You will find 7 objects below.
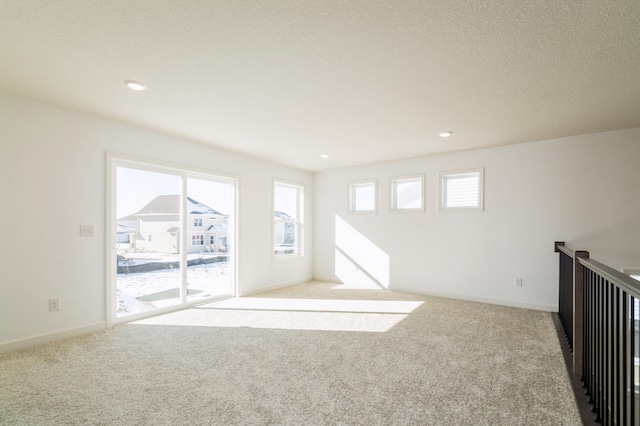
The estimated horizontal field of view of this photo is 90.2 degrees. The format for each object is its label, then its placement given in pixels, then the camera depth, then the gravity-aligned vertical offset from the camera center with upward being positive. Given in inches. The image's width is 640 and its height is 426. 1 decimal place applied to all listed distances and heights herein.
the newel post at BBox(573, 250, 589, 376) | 92.2 -30.1
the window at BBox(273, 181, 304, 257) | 243.2 -4.0
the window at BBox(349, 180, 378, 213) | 242.5 +12.9
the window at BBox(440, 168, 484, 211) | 197.5 +14.5
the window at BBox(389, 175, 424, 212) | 221.6 +14.1
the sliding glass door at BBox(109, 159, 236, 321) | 152.9 -13.6
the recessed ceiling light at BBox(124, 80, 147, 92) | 108.1 +44.3
